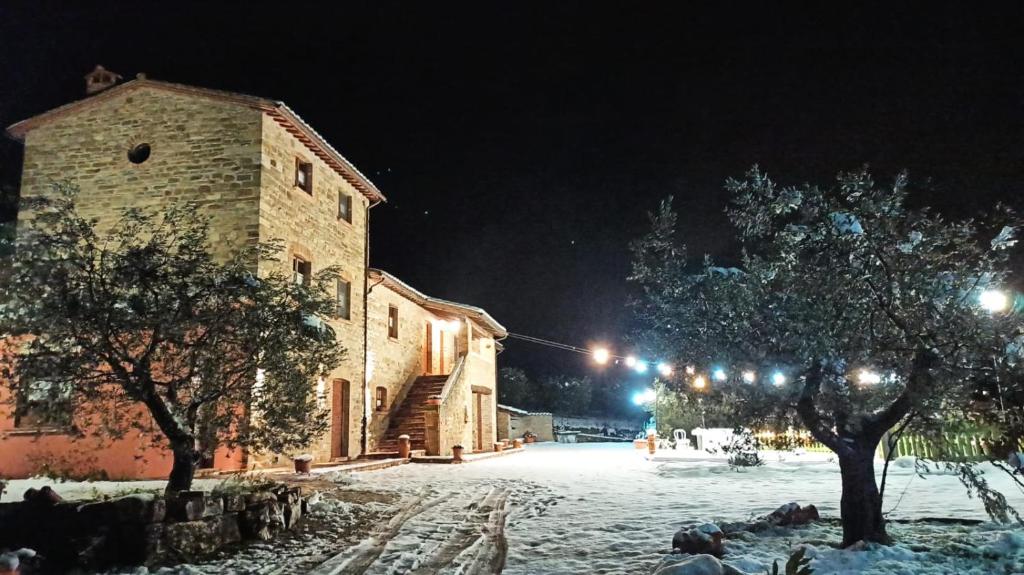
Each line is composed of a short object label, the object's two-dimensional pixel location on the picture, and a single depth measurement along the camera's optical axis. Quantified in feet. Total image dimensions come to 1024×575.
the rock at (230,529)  20.38
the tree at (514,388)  148.87
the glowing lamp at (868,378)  18.56
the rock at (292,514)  23.36
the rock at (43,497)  18.47
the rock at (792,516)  21.28
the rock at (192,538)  18.48
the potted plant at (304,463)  39.37
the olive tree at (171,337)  19.24
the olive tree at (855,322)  16.65
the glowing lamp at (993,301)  17.22
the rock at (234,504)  20.95
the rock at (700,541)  17.48
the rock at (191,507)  19.10
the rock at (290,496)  23.68
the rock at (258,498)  21.91
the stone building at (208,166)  43.50
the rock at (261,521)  21.47
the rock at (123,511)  17.98
